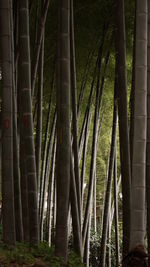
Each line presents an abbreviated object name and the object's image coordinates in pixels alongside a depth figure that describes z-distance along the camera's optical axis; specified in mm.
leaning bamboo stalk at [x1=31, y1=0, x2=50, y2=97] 9297
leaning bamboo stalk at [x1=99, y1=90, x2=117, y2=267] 11635
